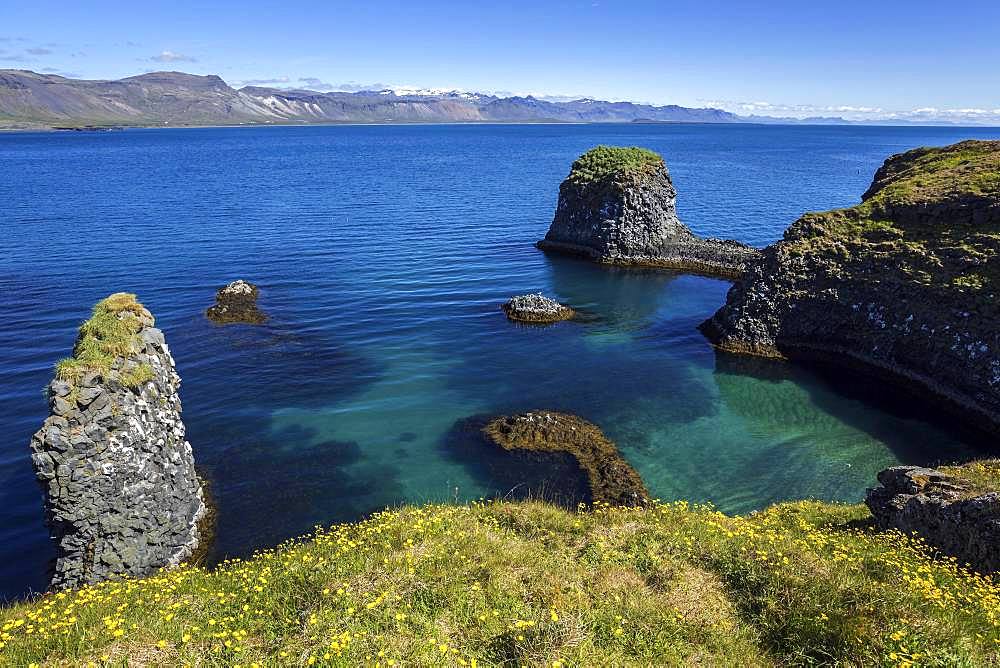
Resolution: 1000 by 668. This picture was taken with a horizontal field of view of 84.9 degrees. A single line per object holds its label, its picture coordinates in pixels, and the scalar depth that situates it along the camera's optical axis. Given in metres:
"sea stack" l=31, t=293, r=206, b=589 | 18.08
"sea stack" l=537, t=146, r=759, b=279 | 64.25
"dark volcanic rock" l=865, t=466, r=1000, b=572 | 15.72
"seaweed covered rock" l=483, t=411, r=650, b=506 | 25.30
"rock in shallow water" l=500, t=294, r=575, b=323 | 46.59
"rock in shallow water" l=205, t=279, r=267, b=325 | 43.47
